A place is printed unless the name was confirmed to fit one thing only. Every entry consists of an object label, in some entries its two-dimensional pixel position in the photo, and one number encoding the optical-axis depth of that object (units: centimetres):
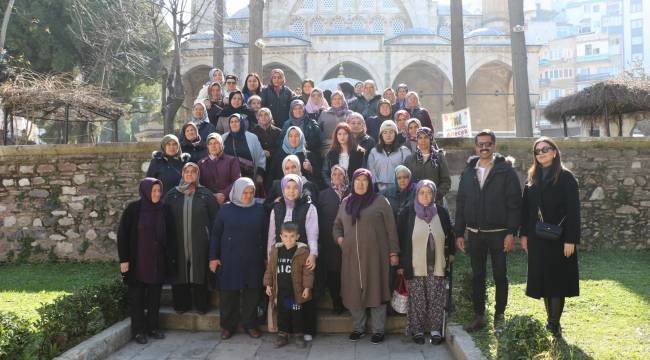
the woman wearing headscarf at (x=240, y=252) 536
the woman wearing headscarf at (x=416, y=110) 779
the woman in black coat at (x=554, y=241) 459
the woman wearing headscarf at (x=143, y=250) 535
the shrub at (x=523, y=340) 388
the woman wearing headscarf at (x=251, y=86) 805
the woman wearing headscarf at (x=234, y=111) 727
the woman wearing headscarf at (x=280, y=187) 564
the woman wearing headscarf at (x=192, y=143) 667
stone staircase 561
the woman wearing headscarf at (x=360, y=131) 676
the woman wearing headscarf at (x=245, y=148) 676
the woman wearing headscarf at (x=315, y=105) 767
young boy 515
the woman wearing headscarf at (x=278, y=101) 805
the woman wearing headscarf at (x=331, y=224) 561
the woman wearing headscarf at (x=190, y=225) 563
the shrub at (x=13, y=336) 402
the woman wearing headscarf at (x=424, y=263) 510
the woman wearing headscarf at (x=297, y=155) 650
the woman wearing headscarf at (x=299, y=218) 533
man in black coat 491
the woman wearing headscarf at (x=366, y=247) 520
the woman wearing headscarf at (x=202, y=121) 730
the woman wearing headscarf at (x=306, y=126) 712
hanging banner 1093
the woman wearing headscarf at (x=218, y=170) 616
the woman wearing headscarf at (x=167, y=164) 624
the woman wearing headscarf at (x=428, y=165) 593
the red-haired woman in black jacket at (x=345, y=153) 636
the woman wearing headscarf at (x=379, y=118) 757
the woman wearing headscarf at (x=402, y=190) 553
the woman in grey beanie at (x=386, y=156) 623
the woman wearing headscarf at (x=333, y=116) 751
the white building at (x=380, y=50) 2969
